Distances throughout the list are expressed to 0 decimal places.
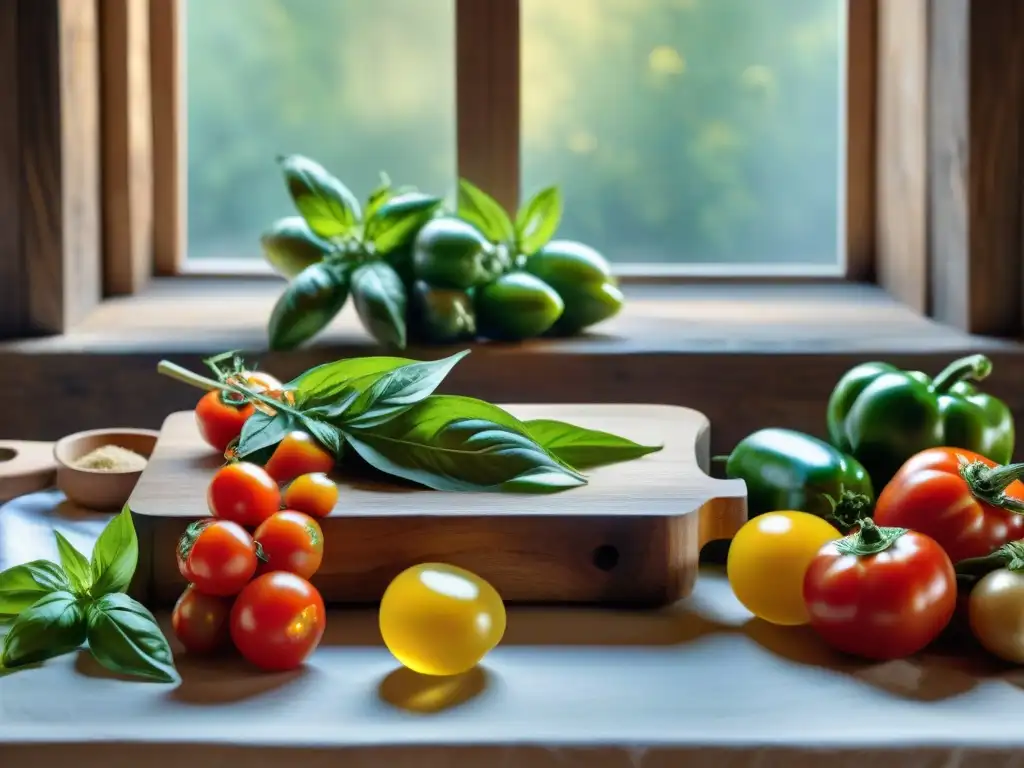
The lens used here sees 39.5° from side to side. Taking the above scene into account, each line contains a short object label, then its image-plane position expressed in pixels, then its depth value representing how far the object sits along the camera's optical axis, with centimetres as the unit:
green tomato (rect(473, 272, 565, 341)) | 146
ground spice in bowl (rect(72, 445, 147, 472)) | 123
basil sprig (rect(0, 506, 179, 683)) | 86
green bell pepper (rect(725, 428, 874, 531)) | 110
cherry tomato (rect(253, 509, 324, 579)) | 92
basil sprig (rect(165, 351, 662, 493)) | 104
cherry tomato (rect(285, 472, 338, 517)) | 97
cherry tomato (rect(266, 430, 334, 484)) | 104
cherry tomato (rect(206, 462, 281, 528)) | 93
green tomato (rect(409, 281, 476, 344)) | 143
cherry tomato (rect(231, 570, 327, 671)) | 88
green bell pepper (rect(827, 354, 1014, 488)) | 114
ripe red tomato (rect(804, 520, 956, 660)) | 90
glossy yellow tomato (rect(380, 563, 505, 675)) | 87
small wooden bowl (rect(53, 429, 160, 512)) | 121
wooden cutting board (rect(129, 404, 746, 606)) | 100
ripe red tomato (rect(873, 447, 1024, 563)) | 98
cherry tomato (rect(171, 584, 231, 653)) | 90
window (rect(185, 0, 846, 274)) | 182
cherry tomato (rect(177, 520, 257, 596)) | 89
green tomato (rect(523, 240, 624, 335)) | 150
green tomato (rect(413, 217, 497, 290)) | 142
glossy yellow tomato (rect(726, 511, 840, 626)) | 97
